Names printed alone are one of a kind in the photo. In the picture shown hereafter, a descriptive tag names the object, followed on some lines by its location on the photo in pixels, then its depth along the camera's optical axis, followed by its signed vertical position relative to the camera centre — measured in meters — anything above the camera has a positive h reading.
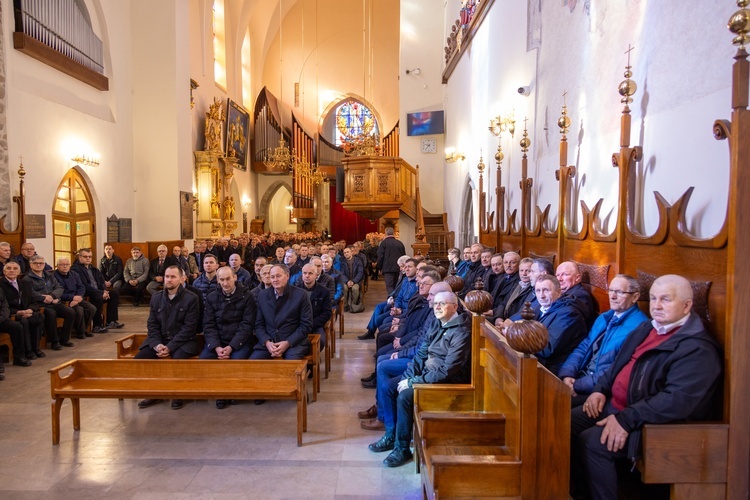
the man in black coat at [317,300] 5.21 -0.66
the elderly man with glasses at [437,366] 3.19 -0.81
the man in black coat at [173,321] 4.53 -0.75
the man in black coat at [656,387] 2.16 -0.64
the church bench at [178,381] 3.51 -1.04
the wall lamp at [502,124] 6.75 +1.48
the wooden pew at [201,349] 4.46 -1.01
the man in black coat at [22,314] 5.68 -0.86
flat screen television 13.73 +2.92
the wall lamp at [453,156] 10.82 +1.68
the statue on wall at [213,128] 14.46 +2.98
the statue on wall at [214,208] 14.69 +0.75
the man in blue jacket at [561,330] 3.14 -0.57
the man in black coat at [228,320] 4.50 -0.74
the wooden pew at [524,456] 2.04 -0.88
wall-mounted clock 13.88 +2.35
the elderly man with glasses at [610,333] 2.72 -0.53
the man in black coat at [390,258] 9.23 -0.41
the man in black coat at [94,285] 7.36 -0.71
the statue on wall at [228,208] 15.85 +0.81
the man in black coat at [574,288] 3.41 -0.36
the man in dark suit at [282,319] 4.49 -0.72
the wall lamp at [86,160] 9.46 +1.38
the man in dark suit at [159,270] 8.93 -0.61
